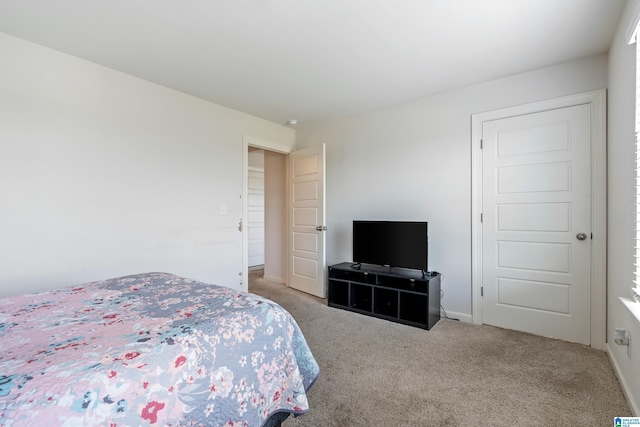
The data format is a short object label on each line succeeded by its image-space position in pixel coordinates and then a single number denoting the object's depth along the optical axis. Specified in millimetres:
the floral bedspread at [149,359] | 802
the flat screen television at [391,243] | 3080
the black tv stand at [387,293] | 2957
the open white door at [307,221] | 3902
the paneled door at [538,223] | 2506
